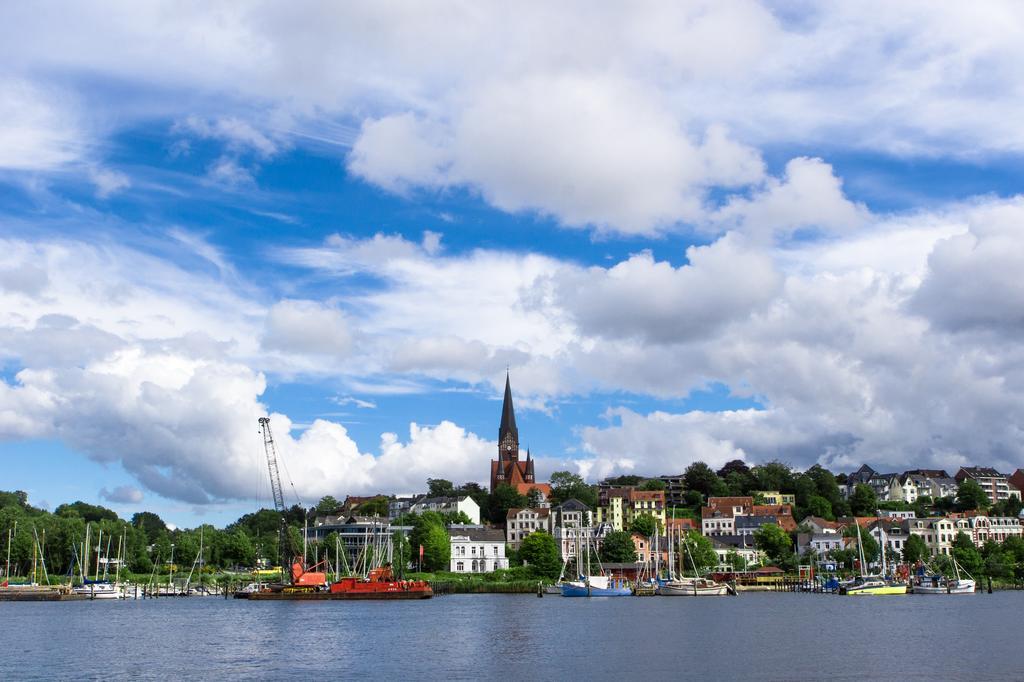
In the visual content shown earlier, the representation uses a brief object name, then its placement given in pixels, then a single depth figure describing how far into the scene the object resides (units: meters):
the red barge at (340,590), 128.02
